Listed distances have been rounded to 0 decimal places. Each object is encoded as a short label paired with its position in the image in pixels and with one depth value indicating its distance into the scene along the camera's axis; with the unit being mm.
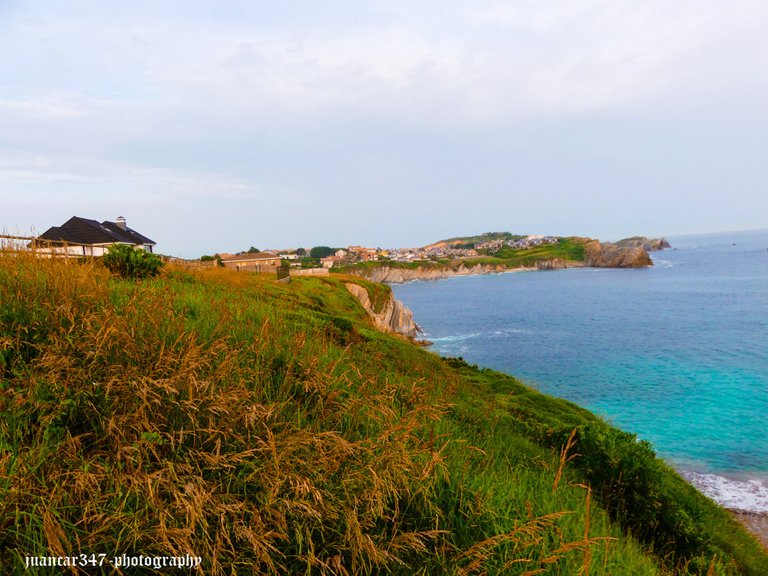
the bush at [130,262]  13031
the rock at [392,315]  46188
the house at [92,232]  37344
